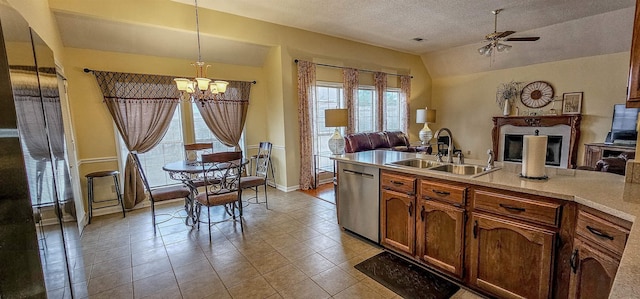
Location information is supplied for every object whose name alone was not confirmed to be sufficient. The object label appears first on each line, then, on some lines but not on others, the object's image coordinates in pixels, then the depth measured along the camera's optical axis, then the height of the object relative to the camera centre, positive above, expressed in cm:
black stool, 375 -67
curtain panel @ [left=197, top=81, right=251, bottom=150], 488 +26
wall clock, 604 +52
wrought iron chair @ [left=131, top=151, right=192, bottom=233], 334 -84
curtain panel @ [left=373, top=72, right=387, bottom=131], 646 +67
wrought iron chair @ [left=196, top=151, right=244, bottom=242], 314 -75
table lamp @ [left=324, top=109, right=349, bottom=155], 468 +9
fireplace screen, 605 -75
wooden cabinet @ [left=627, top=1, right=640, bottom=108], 143 +25
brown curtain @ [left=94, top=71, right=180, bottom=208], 405 +32
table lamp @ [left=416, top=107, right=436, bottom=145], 671 +10
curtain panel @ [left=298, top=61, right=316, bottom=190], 518 +16
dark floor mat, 213 -134
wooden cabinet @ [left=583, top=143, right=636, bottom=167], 480 -68
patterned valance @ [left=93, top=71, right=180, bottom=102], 399 +67
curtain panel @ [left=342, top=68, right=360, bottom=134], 588 +72
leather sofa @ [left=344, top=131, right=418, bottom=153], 565 -44
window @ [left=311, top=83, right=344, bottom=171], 562 +22
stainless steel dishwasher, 279 -84
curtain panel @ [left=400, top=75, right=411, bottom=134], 707 +66
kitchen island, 82 -45
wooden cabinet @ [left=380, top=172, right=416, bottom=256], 244 -86
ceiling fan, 405 +123
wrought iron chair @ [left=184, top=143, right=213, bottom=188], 384 -37
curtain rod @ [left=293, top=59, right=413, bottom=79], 549 +120
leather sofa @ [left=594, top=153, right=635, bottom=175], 320 -61
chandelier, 317 +50
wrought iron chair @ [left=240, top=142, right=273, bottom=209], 403 -81
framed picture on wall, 560 +28
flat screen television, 491 -22
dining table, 335 -62
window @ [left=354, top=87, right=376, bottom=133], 629 +27
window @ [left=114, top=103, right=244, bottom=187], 456 -36
